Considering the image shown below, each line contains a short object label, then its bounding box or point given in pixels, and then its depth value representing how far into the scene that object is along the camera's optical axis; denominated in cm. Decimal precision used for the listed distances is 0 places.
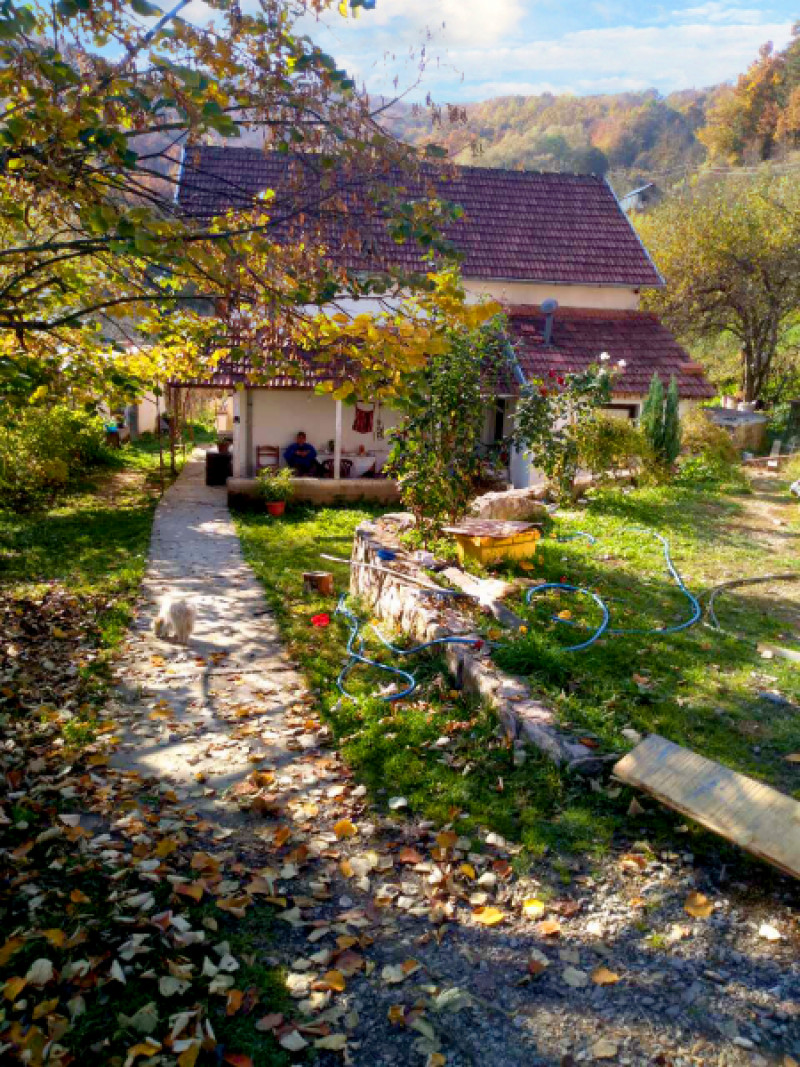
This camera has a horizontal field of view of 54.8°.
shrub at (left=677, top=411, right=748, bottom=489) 1352
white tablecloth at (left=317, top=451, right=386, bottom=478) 1619
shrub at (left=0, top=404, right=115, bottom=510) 1380
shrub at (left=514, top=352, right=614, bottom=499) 985
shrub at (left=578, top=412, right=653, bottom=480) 1230
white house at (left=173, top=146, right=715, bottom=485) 1578
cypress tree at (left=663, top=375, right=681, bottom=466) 1307
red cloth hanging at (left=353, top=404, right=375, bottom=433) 1598
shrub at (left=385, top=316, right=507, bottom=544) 792
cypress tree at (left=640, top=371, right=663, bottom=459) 1319
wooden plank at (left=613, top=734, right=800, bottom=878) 335
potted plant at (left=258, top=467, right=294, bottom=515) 1405
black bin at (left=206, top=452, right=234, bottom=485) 1700
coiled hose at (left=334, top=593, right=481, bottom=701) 585
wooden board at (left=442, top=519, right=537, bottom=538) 748
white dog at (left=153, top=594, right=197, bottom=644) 700
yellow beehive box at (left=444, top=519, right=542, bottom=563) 754
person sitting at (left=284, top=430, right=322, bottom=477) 1567
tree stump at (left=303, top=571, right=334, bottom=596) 870
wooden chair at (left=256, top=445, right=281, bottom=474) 1585
